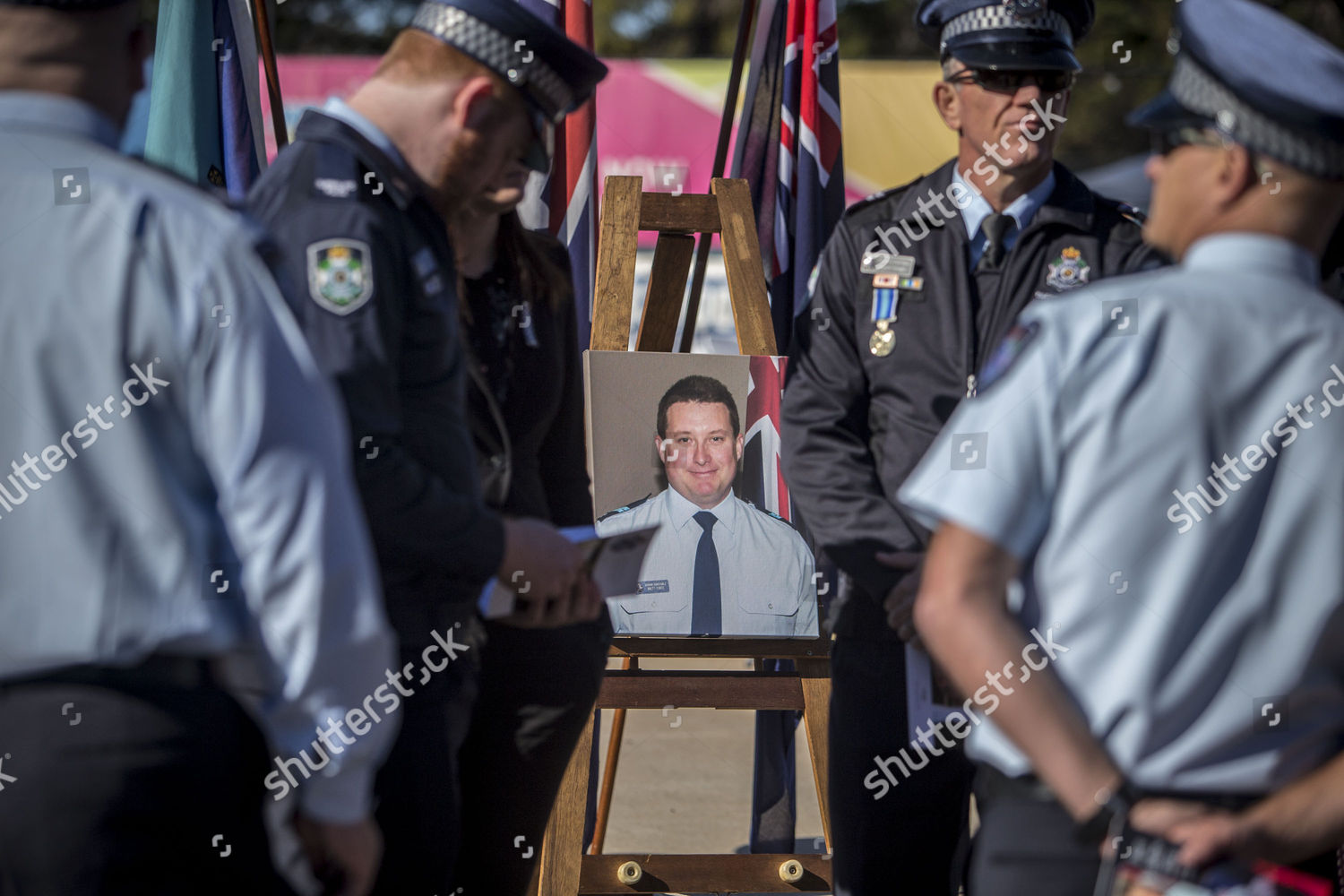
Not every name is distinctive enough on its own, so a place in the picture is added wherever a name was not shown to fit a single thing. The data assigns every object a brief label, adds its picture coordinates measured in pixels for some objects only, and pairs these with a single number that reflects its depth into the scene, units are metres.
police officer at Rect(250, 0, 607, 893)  3.68
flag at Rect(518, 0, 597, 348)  7.92
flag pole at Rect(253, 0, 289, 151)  7.61
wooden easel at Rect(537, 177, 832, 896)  6.81
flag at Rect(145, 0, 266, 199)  7.39
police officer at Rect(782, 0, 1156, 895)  5.18
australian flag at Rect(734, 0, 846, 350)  8.15
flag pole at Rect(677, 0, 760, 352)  8.22
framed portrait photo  7.12
